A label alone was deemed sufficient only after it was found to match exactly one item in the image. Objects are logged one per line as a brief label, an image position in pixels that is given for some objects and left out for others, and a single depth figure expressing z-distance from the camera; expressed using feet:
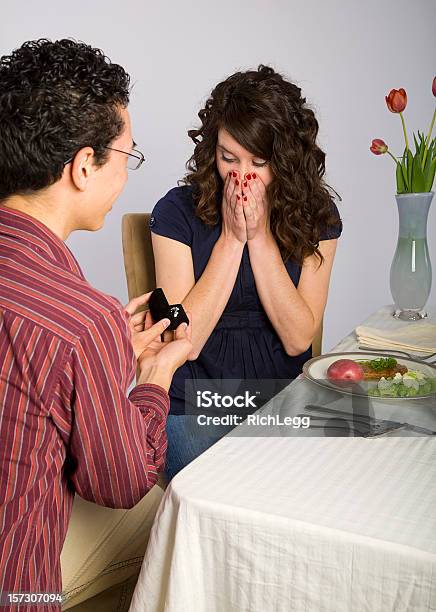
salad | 3.87
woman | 5.69
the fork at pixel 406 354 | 4.68
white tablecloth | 2.57
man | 2.81
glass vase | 5.78
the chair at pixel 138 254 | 6.10
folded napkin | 4.99
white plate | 3.93
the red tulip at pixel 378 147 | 5.87
